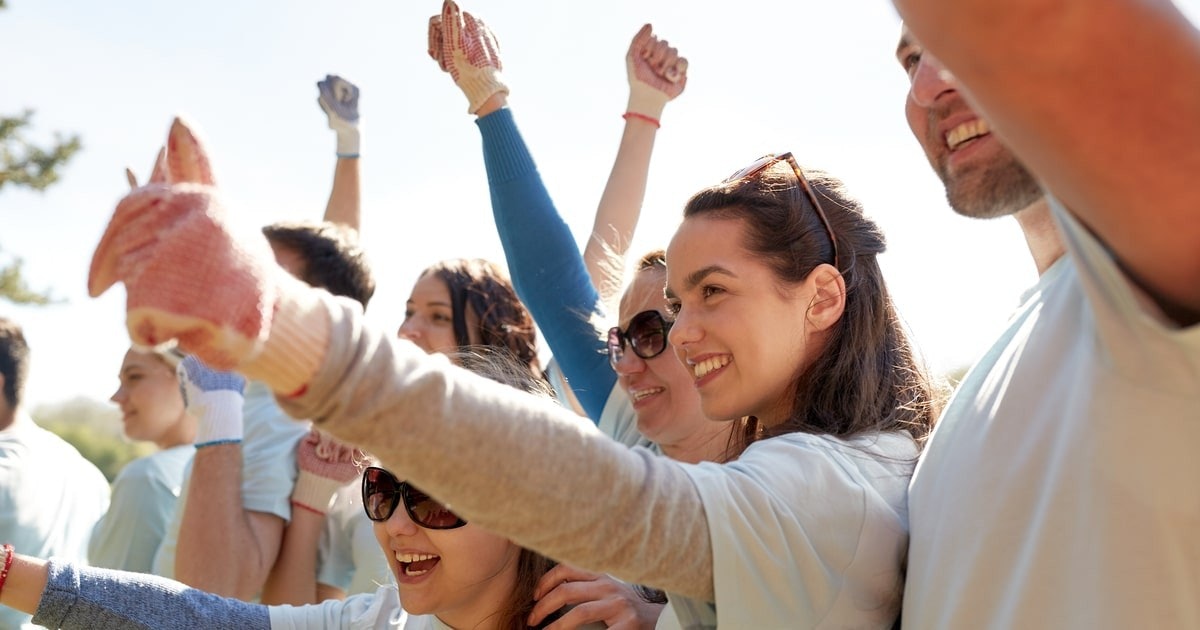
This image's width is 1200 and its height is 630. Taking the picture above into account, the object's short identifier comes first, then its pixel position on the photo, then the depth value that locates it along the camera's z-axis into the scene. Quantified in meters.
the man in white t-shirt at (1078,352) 0.96
